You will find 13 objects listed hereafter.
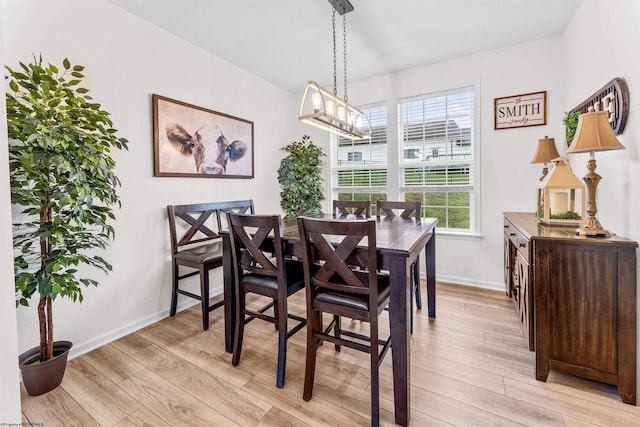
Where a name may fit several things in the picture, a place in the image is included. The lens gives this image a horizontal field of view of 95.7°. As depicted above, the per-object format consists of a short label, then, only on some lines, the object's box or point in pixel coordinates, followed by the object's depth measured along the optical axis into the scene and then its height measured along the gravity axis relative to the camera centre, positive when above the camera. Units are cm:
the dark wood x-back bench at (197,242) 253 -35
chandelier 225 +80
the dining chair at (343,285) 147 -44
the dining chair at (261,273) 177 -45
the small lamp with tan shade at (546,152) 262 +47
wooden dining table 149 -45
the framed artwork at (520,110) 304 +100
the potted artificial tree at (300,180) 396 +36
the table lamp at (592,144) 163 +33
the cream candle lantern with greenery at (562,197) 200 +4
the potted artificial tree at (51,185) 156 +14
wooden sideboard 159 -60
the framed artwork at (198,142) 273 +70
